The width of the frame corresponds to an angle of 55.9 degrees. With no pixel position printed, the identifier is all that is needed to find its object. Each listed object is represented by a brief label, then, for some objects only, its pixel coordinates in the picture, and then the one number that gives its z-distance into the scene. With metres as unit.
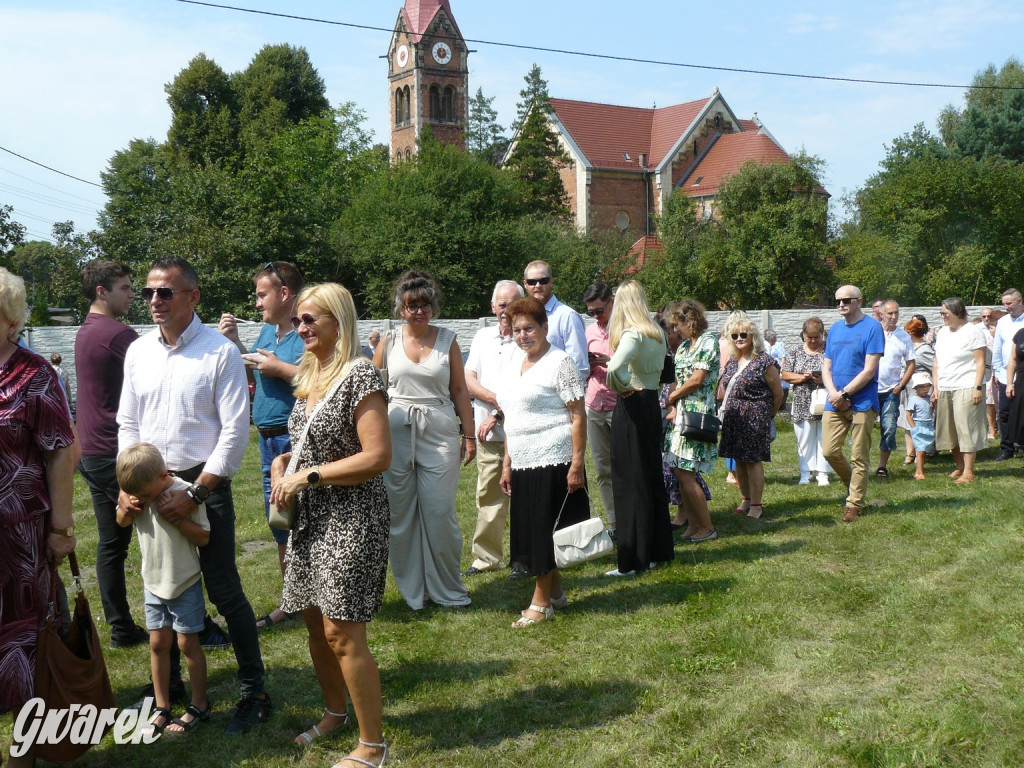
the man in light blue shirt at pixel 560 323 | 7.05
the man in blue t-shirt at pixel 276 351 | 5.73
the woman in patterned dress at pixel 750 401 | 8.50
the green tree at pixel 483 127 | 64.25
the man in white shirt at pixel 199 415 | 4.28
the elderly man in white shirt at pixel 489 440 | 6.92
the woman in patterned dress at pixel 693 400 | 7.84
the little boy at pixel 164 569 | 4.08
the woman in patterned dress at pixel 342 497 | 3.77
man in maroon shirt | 5.23
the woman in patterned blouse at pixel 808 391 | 10.38
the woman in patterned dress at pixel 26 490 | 3.68
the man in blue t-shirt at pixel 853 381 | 8.03
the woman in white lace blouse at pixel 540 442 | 5.64
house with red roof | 70.06
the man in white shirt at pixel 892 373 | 10.80
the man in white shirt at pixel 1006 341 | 11.28
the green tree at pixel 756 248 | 43.94
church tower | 78.50
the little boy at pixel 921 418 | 10.84
